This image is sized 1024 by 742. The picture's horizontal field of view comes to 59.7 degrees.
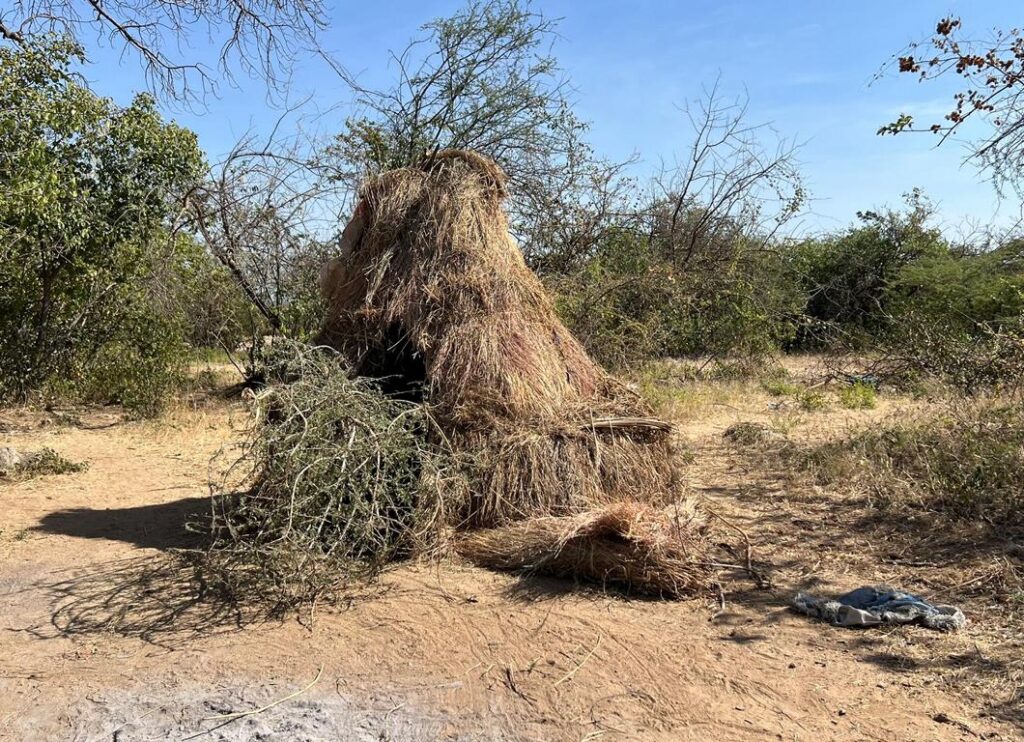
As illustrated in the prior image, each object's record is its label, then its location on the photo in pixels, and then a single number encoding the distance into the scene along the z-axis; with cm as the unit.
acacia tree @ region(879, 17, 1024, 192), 642
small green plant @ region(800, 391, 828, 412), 1042
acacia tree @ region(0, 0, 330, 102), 608
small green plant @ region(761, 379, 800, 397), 1187
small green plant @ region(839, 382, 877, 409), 1046
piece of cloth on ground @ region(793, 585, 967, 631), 427
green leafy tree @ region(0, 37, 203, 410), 952
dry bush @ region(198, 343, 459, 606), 459
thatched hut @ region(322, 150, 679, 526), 539
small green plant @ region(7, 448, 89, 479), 790
